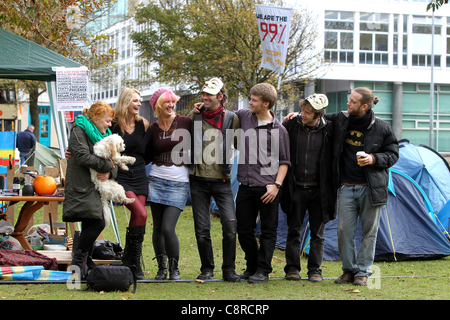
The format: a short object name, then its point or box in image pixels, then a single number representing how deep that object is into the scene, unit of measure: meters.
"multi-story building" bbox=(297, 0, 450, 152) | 30.19
